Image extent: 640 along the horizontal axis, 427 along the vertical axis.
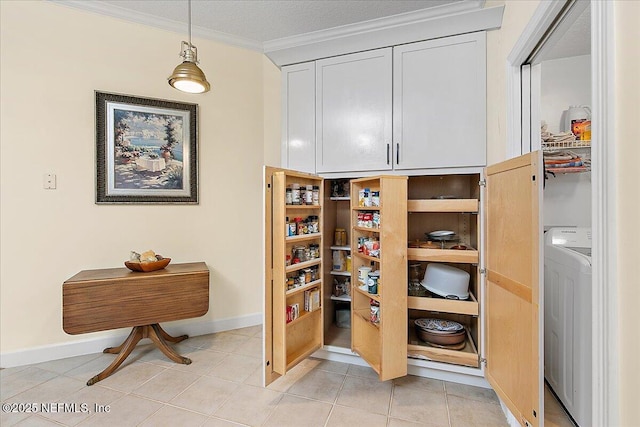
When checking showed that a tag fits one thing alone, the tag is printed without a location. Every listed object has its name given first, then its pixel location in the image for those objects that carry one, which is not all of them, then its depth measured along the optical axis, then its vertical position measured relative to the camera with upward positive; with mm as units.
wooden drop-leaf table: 1895 -626
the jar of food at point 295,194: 1942 +125
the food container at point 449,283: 1953 -485
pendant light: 1609 +775
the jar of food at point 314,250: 2146 -286
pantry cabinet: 1299 -388
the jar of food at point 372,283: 1937 -478
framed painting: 2328 +528
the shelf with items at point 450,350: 1860 -945
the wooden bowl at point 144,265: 2117 -398
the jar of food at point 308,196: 2074 +120
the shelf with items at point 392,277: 1773 -406
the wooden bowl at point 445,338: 1975 -870
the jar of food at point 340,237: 2564 -221
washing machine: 1372 -565
